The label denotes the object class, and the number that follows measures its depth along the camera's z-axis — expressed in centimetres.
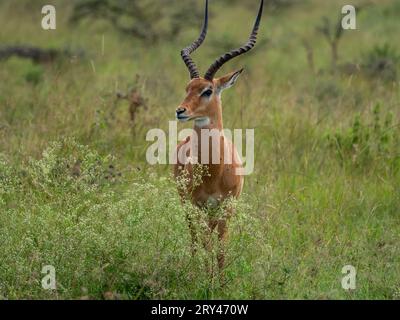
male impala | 1234
